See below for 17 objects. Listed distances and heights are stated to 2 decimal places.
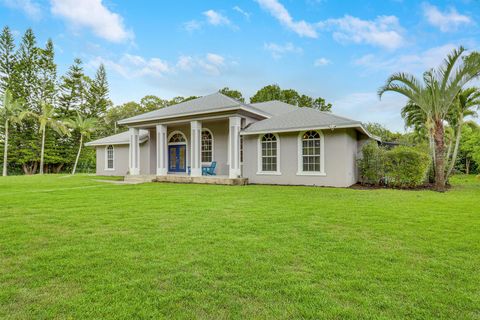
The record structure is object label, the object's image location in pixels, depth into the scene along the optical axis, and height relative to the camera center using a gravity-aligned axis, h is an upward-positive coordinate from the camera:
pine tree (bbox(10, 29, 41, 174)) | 29.03 +8.20
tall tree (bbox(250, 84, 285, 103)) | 30.48 +8.32
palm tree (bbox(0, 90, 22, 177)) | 25.17 +5.42
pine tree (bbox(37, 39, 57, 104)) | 30.47 +11.08
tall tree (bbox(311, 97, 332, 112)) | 31.41 +7.10
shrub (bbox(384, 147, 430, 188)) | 11.43 -0.05
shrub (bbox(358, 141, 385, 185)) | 12.16 +0.08
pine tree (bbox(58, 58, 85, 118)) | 33.16 +9.70
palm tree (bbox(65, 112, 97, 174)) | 29.25 +4.72
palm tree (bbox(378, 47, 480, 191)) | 10.46 +3.17
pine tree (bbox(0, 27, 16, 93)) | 28.28 +11.70
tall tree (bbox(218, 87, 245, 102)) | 32.53 +8.78
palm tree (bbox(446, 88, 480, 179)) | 12.82 +2.87
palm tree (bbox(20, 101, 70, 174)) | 25.10 +4.60
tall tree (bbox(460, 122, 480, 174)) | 21.38 +1.44
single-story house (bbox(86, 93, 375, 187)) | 11.98 +1.25
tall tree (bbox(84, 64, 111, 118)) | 36.11 +9.89
